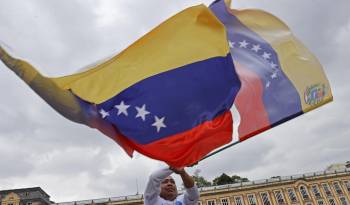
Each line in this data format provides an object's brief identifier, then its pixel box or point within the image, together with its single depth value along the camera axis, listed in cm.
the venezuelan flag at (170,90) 343
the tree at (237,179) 5573
